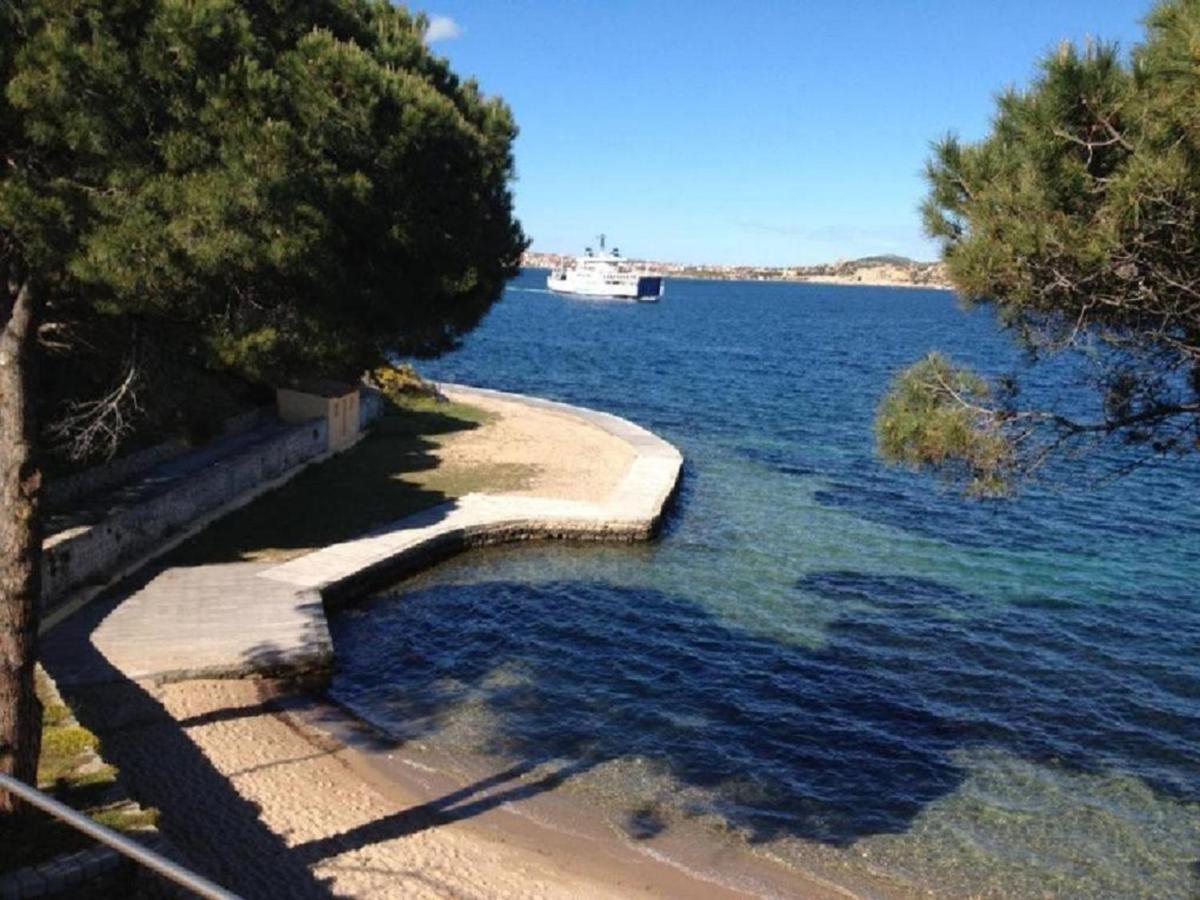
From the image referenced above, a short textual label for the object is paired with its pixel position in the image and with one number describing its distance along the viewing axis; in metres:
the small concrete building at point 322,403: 30.19
